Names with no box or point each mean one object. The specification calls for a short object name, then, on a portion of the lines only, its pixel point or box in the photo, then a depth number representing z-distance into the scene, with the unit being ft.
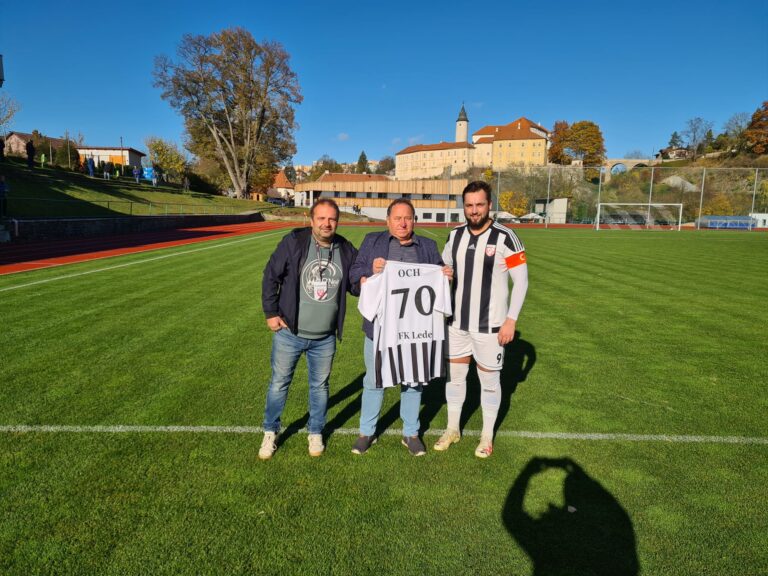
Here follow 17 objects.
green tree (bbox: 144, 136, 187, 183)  191.62
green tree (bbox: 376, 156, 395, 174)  562.83
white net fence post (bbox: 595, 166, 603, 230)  142.60
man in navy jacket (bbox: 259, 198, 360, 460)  10.82
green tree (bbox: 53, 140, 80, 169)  147.43
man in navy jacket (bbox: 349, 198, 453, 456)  10.74
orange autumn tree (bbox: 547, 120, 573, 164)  343.67
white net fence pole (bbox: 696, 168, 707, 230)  143.64
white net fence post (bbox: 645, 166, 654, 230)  144.36
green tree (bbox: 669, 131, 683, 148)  413.80
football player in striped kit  10.67
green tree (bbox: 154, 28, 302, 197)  150.30
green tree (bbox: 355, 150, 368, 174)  487.61
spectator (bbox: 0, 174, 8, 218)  56.18
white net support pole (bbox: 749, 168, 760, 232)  137.94
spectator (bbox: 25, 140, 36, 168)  100.37
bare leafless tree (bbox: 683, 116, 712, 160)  302.86
